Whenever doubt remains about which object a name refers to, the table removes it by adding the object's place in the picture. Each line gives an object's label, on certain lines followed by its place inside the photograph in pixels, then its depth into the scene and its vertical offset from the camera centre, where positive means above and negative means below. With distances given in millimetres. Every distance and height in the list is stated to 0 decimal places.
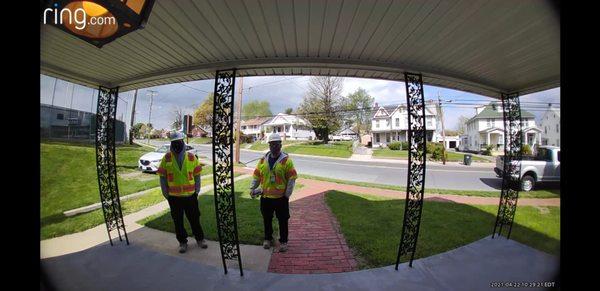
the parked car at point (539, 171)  9883 -948
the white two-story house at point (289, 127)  49125 +3976
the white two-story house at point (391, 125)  38062 +3537
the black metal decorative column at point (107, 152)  4129 -103
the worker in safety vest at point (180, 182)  3885 -572
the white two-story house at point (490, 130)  34156 +2435
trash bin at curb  20297 -1069
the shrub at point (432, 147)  24141 -59
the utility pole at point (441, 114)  20862 +3160
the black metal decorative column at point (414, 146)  3377 +12
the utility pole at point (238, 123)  16750 +1703
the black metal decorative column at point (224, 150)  3146 -47
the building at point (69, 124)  10459 +1024
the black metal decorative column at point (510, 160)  4742 -262
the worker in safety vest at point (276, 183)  3922 -589
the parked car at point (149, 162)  11359 -738
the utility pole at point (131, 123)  21781 +2085
